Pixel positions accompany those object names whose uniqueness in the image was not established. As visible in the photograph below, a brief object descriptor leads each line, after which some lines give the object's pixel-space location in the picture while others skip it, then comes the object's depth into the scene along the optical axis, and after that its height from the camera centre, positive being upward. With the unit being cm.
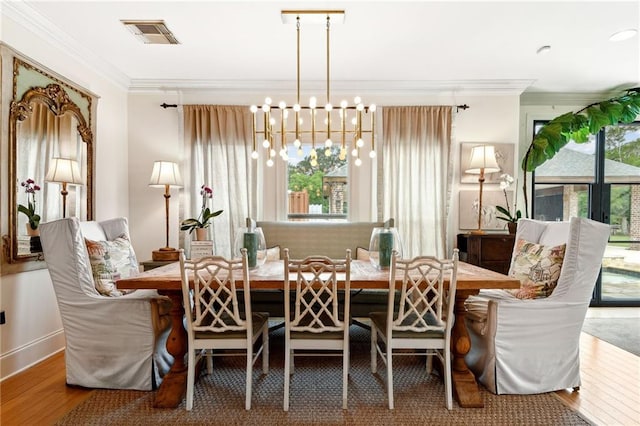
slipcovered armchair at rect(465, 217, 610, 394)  235 -77
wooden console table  395 -44
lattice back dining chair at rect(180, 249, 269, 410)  209 -65
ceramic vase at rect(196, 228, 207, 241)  390 -28
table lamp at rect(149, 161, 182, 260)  377 +28
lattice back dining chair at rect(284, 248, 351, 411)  207 -65
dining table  218 -59
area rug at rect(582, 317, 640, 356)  332 -122
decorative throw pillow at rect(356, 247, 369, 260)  384 -48
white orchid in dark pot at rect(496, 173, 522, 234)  405 -2
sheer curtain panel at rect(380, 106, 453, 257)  429 +45
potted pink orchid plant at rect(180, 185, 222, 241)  392 -15
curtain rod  426 +120
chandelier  431 +97
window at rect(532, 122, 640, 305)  464 +22
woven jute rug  208 -120
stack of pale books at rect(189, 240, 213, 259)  371 -41
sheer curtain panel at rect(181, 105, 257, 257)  428 +59
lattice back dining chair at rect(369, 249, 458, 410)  208 -65
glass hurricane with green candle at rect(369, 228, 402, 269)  250 -25
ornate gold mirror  271 +41
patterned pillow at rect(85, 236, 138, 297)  254 -41
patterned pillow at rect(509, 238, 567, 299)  248 -42
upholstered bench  409 -31
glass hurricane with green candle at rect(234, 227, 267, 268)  256 -26
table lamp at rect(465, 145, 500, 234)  392 +52
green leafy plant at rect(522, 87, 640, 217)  396 +95
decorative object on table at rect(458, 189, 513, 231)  437 -1
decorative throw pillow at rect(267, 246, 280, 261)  374 -47
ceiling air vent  295 +148
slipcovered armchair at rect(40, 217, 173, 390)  240 -77
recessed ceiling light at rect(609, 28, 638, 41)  307 +149
